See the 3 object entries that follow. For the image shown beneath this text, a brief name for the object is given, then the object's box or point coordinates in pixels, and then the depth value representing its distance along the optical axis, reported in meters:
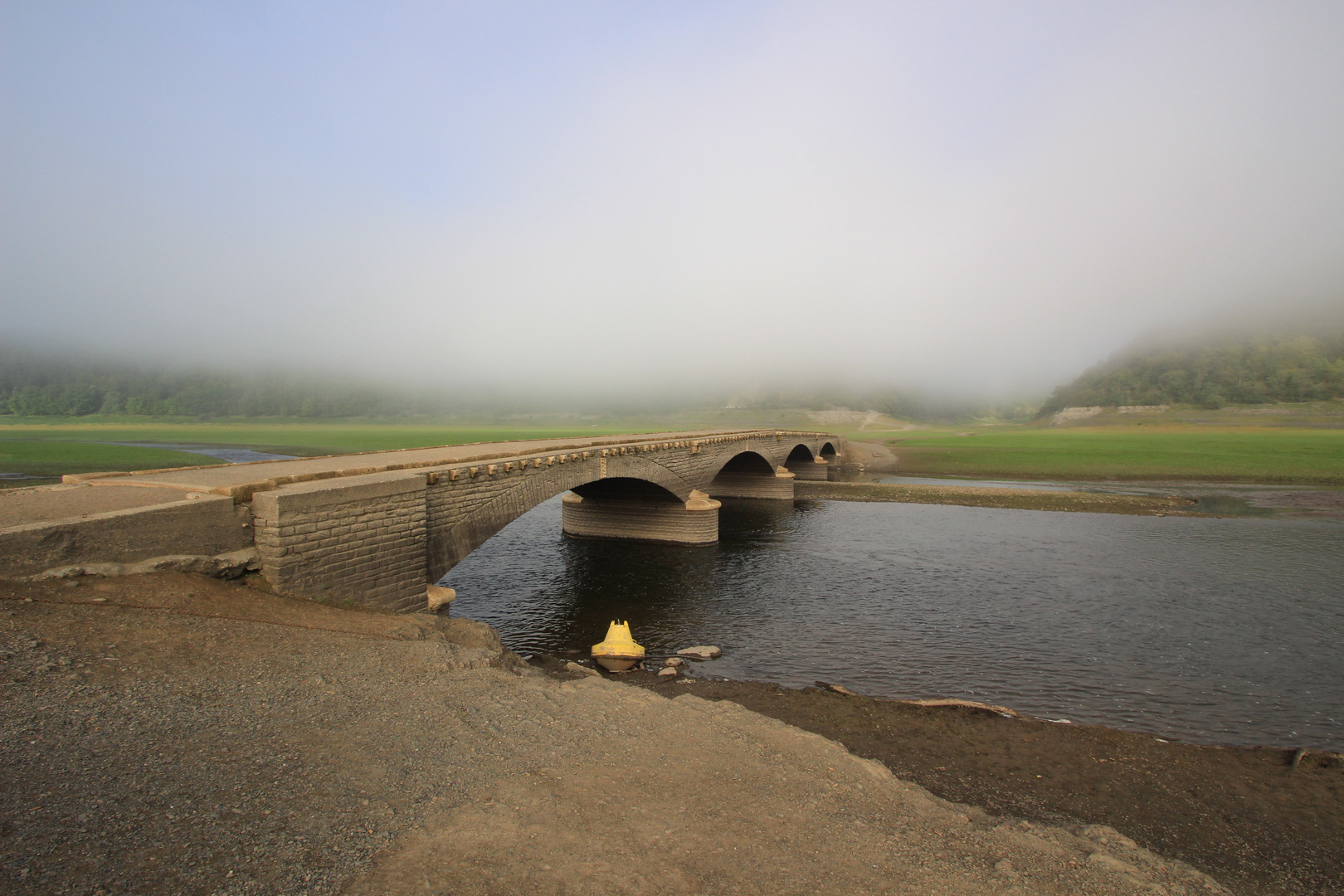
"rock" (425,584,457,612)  17.09
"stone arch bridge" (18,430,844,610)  11.69
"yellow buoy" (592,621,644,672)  17.33
